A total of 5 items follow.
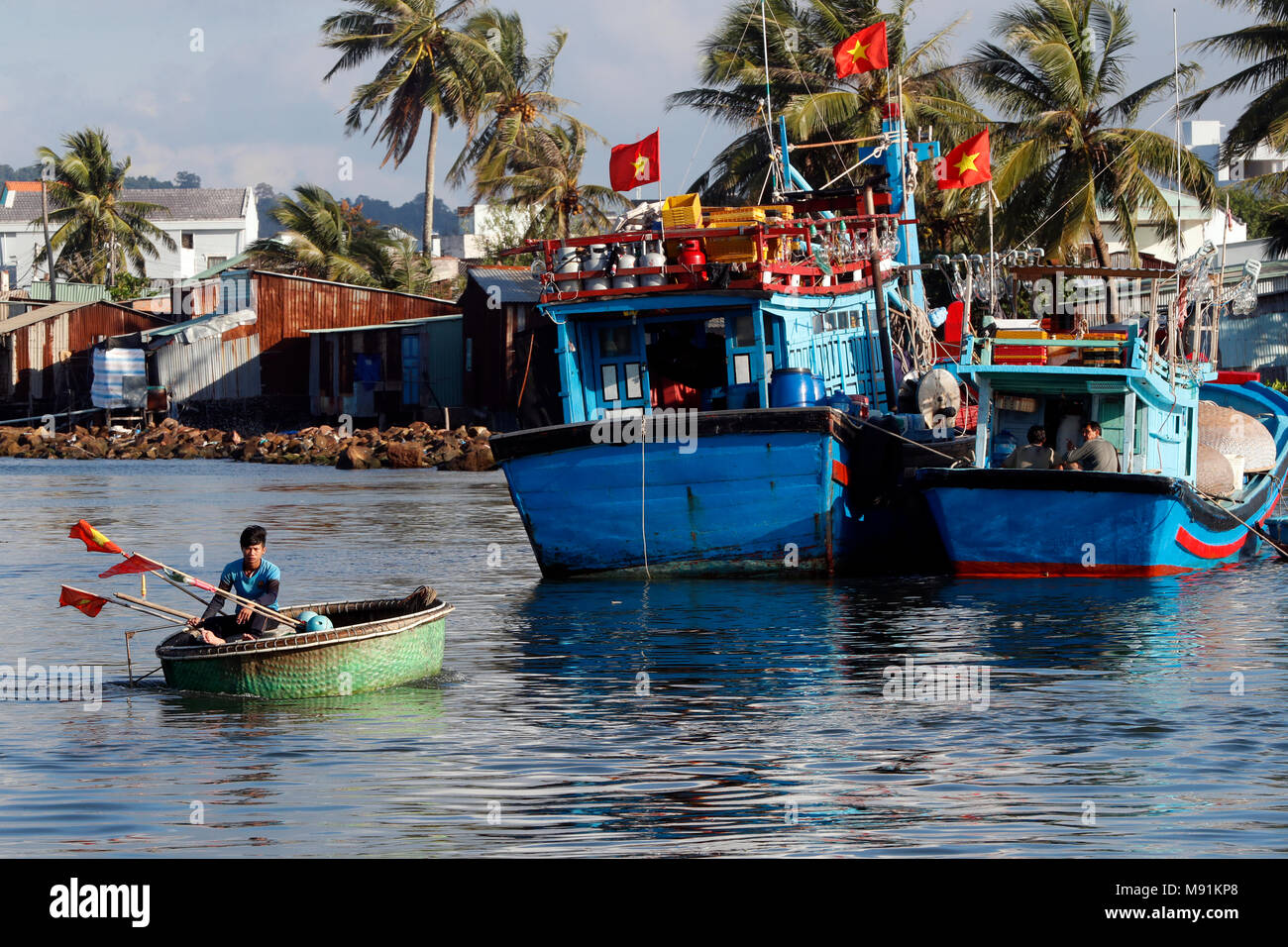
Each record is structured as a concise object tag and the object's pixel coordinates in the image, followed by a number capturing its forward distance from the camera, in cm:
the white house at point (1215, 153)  7062
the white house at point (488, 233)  6806
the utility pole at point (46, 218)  7184
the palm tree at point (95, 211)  7481
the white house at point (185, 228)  9844
